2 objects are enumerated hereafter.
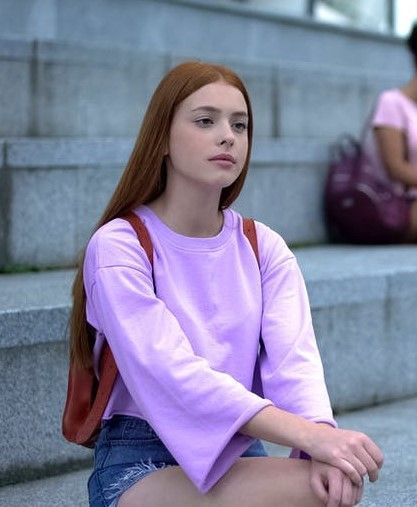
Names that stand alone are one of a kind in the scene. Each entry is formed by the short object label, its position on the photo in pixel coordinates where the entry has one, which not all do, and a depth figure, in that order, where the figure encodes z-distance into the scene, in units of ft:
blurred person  32.81
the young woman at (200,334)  12.58
